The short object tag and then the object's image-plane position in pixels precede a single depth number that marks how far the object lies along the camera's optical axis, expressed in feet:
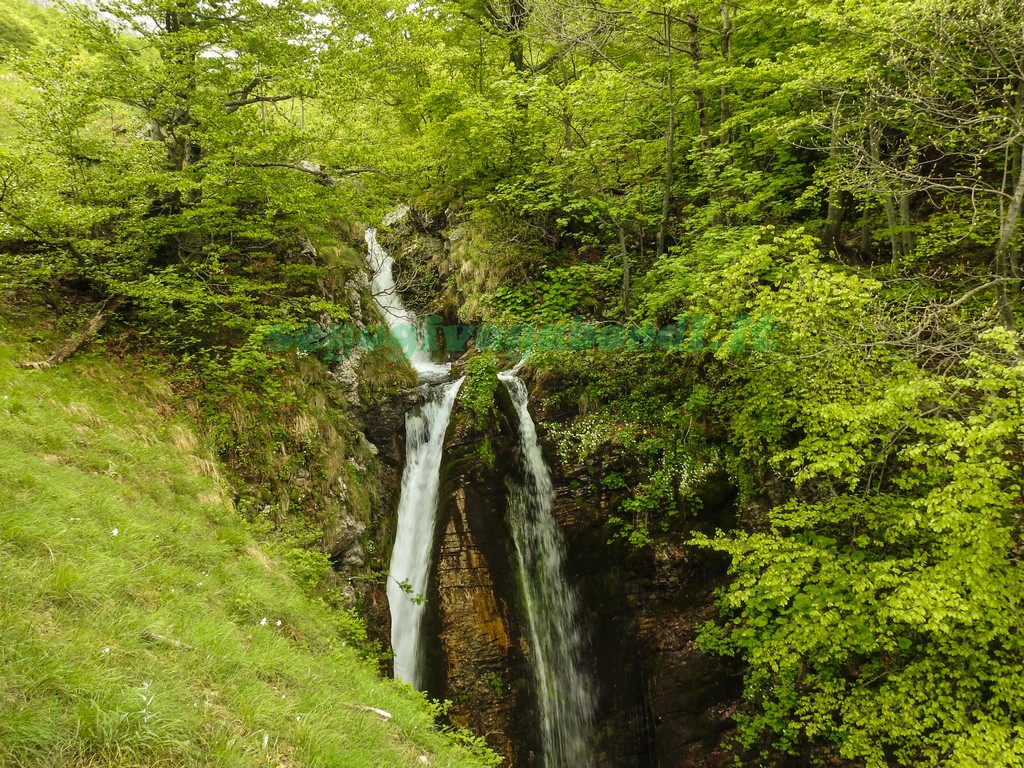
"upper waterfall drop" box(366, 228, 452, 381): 47.34
